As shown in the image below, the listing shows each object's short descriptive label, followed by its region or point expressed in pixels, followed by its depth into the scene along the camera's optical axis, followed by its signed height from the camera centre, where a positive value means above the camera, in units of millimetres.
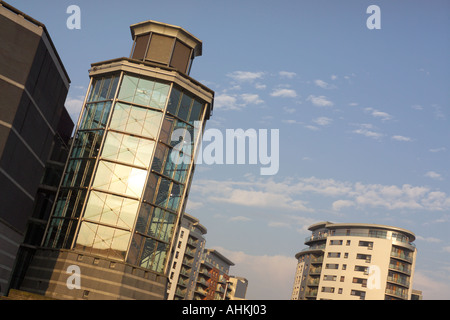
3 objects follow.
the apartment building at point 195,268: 133625 +13026
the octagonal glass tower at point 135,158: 51281 +14379
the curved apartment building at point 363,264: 119062 +20122
